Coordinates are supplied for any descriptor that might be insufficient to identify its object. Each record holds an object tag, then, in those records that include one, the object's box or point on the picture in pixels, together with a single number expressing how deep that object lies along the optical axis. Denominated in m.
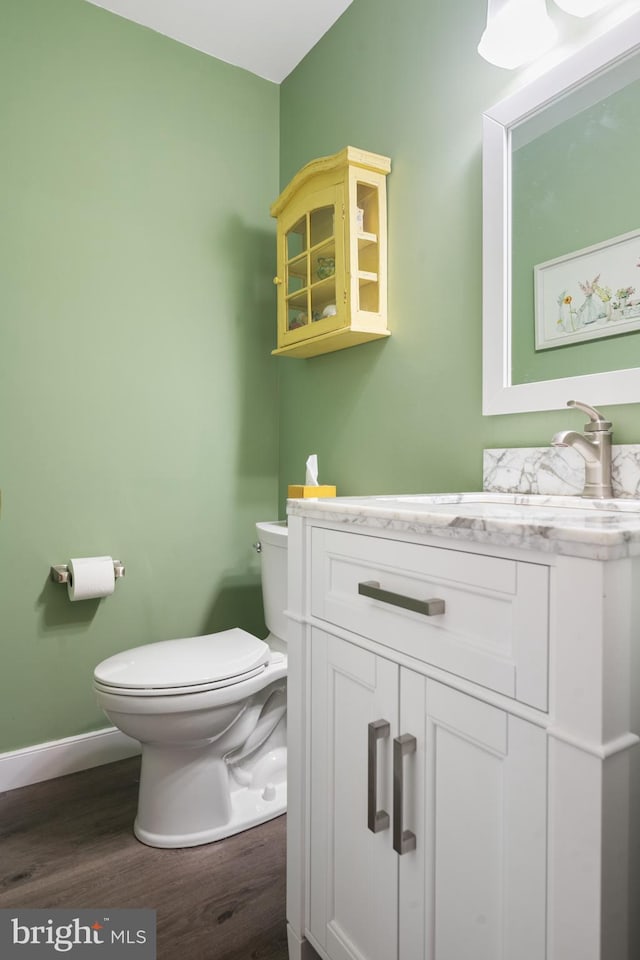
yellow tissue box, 1.81
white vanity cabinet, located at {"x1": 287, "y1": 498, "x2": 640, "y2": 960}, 0.60
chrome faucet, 1.12
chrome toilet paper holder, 1.88
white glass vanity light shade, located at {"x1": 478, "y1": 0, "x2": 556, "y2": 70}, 1.25
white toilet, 1.48
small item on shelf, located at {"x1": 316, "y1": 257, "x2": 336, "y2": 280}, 1.88
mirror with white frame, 1.14
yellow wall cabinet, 1.71
